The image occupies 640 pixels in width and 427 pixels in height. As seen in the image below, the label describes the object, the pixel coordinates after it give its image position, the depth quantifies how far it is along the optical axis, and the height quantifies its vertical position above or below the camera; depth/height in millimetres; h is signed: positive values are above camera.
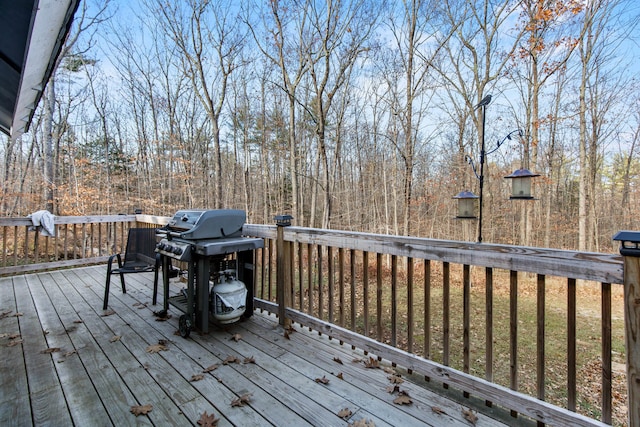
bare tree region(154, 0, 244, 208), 7926 +4774
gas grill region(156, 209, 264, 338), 2436 -379
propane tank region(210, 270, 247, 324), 2451 -719
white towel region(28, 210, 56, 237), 4512 -142
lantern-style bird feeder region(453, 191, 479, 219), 3619 +95
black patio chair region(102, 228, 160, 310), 3348 -471
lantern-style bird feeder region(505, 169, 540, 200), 3361 +330
